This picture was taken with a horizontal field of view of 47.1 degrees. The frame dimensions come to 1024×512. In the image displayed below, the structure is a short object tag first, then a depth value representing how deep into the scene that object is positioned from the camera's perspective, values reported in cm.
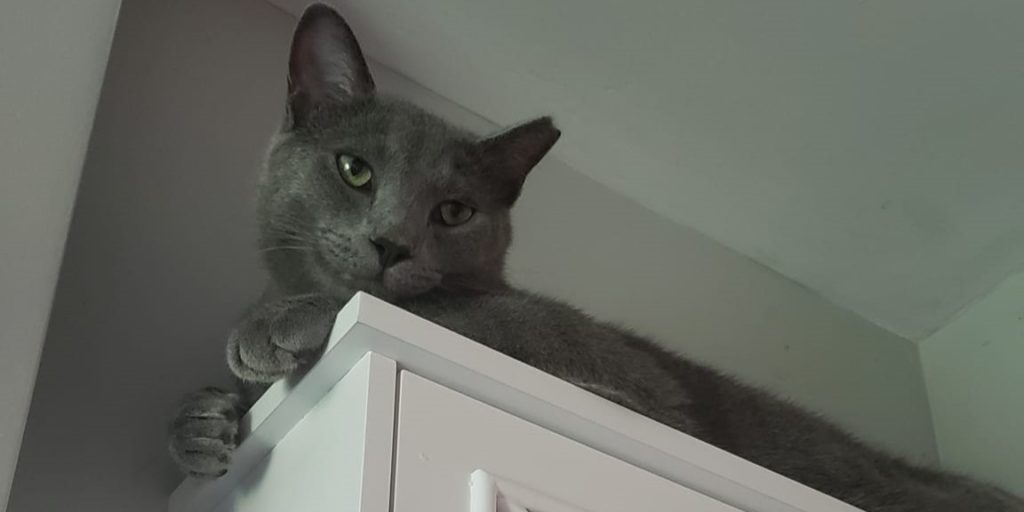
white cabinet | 80
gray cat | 98
